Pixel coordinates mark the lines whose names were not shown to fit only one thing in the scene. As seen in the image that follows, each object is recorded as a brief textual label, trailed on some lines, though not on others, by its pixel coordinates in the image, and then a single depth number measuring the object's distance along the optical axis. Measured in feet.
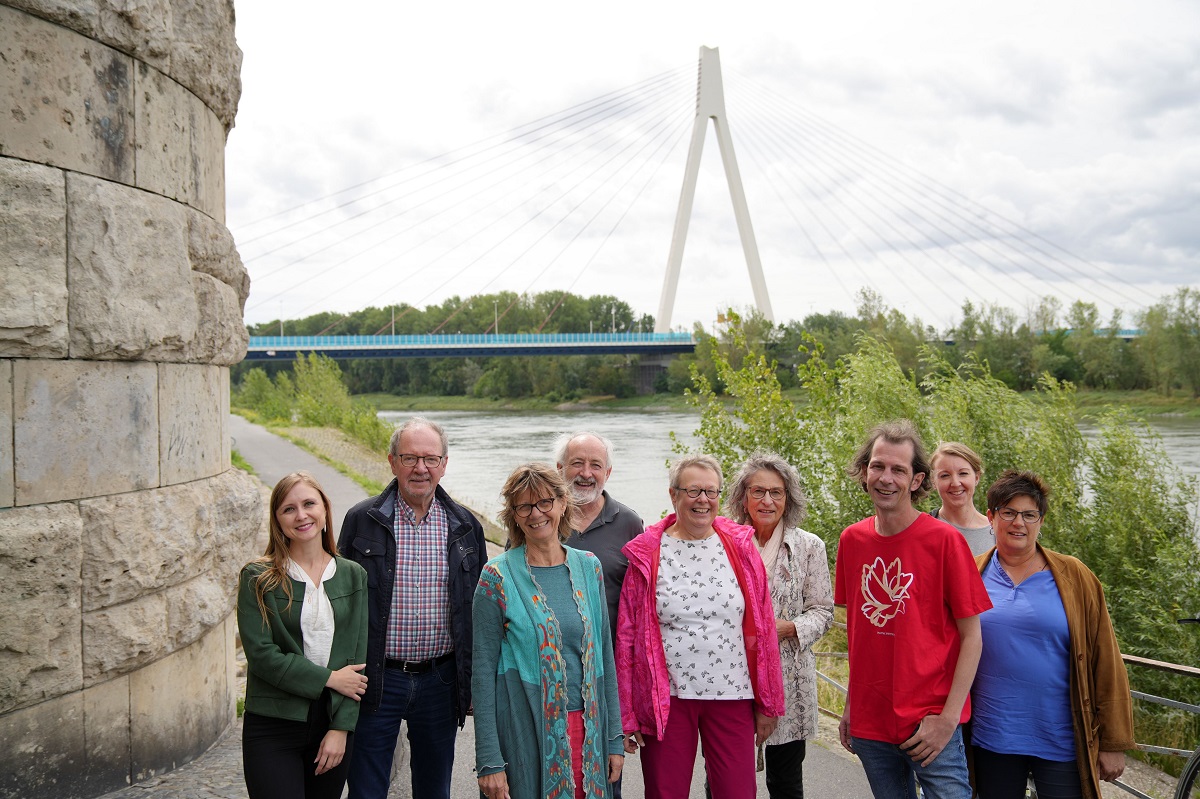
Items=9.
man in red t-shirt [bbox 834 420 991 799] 8.04
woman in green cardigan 7.97
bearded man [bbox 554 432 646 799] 9.34
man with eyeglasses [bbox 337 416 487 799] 8.95
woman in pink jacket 8.65
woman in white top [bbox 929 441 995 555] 11.01
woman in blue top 8.25
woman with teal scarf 7.76
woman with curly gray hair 9.78
